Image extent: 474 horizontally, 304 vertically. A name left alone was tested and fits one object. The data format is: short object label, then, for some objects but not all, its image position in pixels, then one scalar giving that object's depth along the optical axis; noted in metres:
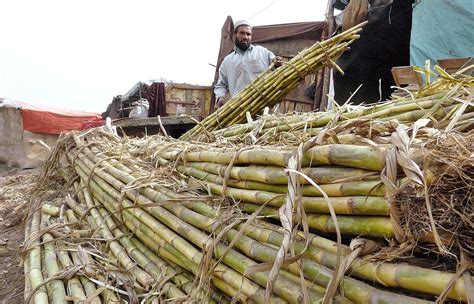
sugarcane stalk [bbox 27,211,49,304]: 1.69
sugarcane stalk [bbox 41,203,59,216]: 2.80
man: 4.96
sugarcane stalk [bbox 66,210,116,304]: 1.60
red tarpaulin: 9.45
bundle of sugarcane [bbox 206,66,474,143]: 1.16
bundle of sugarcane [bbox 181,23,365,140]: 3.35
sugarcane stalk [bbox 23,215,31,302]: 1.78
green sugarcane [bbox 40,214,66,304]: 1.67
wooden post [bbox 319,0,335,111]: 5.47
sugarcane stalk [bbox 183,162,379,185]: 1.04
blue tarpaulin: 4.16
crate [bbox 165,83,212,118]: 10.38
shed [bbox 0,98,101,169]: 9.27
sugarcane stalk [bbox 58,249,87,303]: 1.64
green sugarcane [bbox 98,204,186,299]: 1.50
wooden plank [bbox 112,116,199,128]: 6.13
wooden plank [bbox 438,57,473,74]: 3.02
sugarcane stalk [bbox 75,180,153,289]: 1.67
